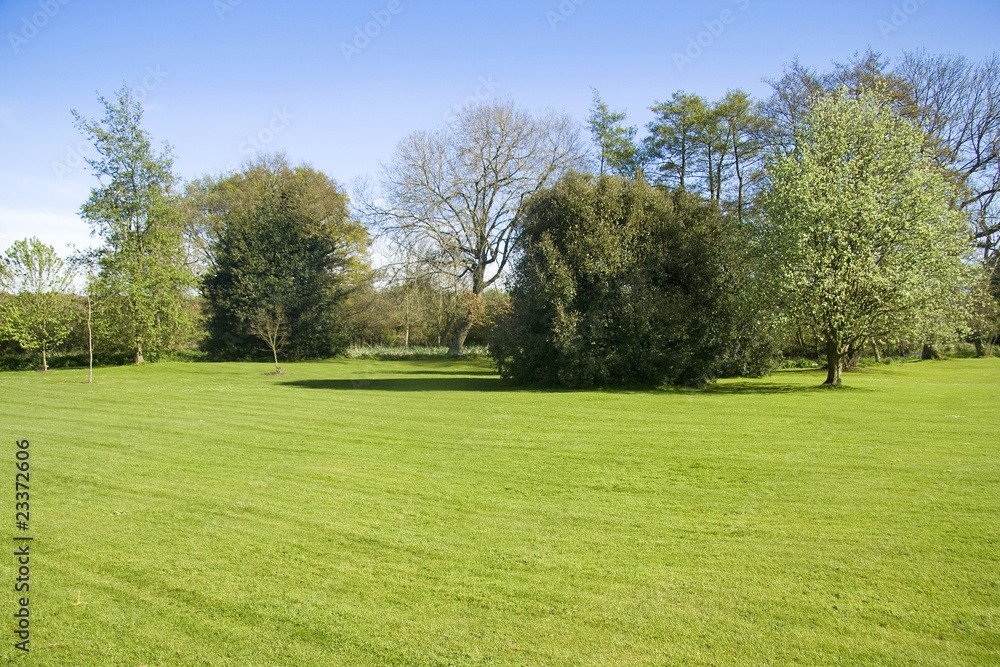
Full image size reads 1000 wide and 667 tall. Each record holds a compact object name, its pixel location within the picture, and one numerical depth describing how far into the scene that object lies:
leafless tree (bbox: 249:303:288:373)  39.81
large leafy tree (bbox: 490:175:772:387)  21.95
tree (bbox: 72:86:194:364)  36.66
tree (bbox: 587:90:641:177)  44.00
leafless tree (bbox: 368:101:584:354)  42.97
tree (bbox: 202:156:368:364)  42.56
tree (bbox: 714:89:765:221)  38.16
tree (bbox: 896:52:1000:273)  34.75
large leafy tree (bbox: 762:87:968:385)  20.05
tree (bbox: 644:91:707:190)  39.44
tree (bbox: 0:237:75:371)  32.62
